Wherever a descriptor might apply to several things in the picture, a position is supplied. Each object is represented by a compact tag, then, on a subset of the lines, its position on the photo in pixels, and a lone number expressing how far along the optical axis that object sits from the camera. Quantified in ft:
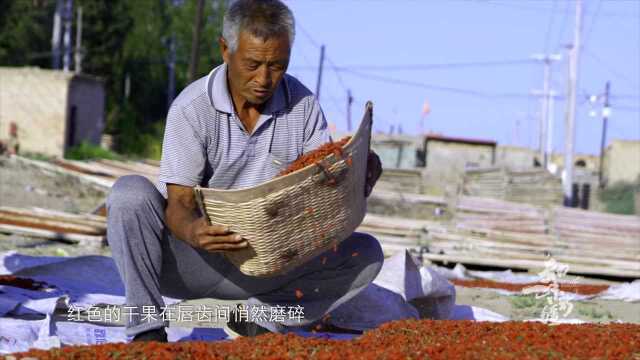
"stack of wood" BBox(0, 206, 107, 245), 33.30
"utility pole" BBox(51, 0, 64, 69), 108.27
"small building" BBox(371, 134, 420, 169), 117.19
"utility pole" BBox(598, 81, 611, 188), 157.17
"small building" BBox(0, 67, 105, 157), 83.20
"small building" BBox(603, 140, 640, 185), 144.05
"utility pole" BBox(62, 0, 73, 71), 119.96
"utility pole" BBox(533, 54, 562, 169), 155.43
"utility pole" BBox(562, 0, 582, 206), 94.48
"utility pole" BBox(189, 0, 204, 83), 65.00
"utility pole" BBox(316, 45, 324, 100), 136.15
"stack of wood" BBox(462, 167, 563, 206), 86.84
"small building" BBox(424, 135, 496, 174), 115.24
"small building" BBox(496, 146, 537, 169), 144.25
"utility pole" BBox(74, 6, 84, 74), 139.54
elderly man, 13.06
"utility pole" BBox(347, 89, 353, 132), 166.91
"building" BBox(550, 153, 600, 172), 205.67
